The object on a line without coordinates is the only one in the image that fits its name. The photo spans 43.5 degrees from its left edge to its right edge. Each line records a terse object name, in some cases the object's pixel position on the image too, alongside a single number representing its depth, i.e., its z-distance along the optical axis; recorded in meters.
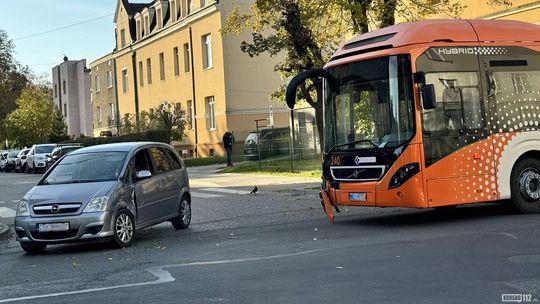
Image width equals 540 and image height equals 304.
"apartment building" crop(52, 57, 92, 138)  78.44
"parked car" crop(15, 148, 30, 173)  43.39
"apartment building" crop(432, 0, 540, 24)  20.69
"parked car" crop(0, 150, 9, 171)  49.97
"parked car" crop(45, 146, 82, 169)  34.88
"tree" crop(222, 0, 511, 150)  19.64
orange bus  10.98
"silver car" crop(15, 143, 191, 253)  10.30
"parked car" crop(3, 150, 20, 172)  47.53
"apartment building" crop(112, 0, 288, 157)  41.84
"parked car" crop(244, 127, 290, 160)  30.00
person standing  32.72
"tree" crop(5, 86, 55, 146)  65.44
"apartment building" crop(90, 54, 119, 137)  61.97
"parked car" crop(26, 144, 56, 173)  39.75
